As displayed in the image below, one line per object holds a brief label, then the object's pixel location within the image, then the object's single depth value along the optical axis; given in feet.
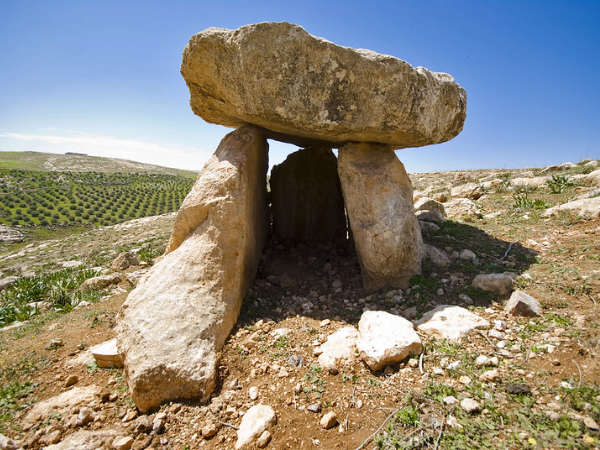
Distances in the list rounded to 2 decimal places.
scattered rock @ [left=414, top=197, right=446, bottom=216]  27.32
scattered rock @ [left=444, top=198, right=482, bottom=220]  26.50
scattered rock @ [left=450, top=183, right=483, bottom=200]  32.73
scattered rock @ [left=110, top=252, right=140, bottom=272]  24.59
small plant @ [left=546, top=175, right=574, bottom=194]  28.22
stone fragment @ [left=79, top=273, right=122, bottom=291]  21.99
